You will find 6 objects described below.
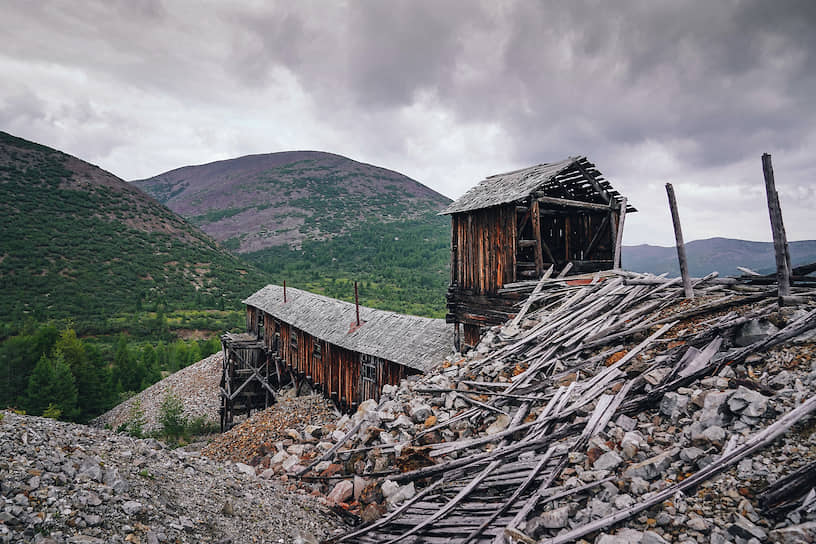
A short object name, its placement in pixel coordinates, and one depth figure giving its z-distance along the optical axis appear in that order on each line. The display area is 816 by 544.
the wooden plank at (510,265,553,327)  9.41
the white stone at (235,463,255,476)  7.12
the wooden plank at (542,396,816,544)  3.58
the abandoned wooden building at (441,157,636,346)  11.11
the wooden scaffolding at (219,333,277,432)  23.25
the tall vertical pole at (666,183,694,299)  7.27
